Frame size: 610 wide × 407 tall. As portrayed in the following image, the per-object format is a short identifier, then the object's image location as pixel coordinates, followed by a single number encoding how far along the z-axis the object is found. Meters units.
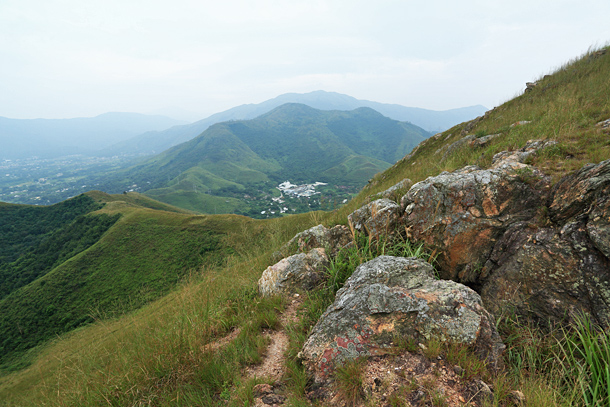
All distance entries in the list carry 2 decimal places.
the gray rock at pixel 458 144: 15.40
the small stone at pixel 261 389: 3.05
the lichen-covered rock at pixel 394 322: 3.00
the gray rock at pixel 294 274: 5.45
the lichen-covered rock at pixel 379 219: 5.73
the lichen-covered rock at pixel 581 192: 3.54
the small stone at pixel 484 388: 2.40
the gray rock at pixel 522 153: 5.73
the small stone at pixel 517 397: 2.34
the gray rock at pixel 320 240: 6.85
